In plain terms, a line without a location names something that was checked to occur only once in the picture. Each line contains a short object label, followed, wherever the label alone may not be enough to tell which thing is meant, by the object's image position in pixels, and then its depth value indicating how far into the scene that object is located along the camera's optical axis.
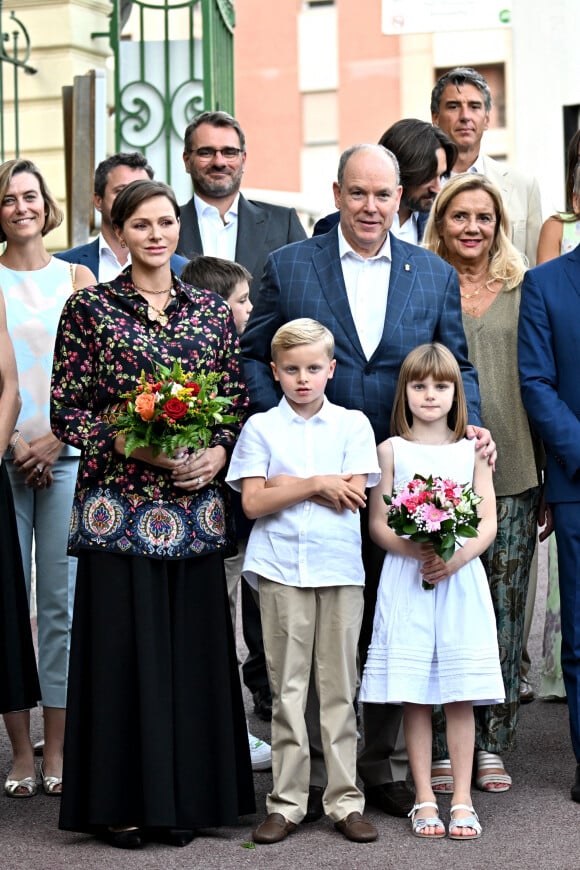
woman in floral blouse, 8.35
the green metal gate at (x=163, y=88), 16.81
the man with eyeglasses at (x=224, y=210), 11.33
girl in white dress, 8.57
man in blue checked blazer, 8.94
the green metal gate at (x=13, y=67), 20.16
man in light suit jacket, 11.59
